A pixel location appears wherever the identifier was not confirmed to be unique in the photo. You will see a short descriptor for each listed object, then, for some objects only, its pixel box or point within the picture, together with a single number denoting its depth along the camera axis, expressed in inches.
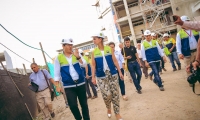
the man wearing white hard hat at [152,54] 210.1
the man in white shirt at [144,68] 342.0
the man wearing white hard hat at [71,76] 136.7
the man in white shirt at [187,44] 177.3
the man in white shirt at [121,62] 213.3
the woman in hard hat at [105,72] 149.5
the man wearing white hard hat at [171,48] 326.6
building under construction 904.3
